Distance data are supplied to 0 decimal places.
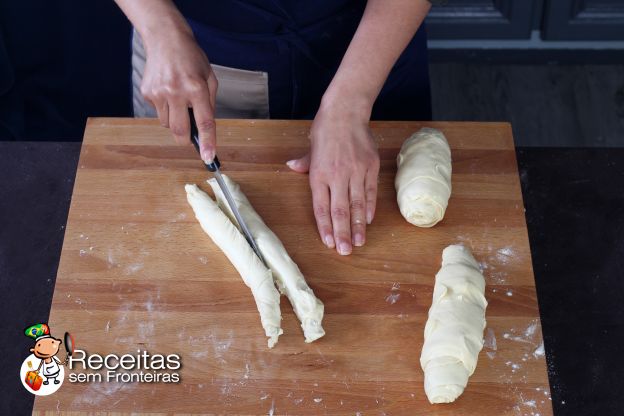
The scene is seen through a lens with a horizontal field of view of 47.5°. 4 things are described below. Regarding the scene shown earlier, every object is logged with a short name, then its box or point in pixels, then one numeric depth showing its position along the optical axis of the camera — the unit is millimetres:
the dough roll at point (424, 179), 1539
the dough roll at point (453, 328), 1315
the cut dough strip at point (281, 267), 1418
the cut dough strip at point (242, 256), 1423
